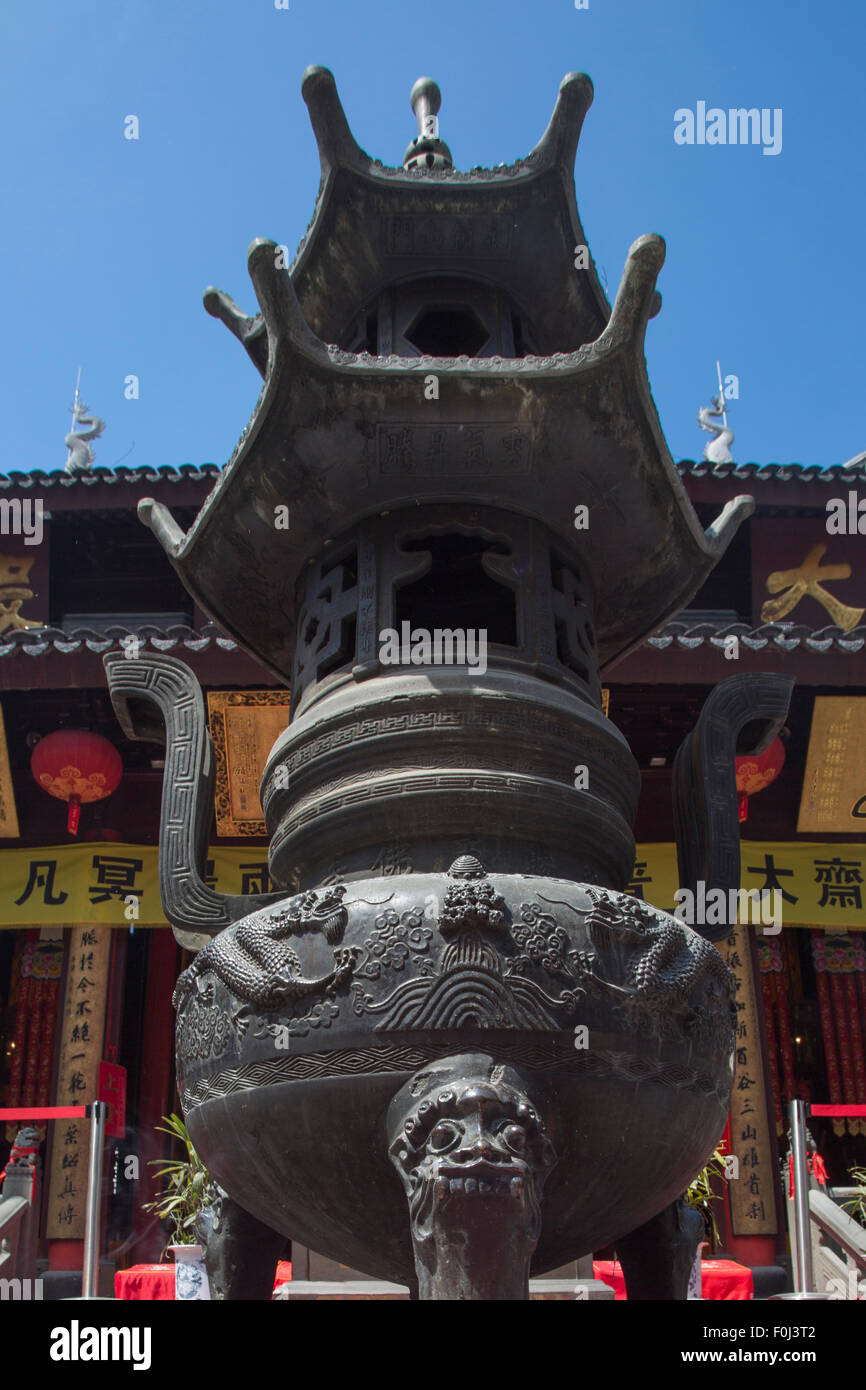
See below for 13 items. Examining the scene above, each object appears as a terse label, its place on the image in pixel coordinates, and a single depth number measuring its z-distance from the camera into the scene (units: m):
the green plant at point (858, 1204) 6.98
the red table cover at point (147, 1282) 6.66
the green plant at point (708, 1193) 7.33
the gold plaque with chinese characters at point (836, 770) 9.06
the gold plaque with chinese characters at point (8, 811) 9.45
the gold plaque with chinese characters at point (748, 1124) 8.46
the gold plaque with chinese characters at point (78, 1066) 8.55
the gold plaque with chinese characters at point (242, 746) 8.73
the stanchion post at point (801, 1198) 6.12
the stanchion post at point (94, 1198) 5.35
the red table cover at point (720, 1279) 7.03
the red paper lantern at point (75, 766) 8.83
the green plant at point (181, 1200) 6.69
